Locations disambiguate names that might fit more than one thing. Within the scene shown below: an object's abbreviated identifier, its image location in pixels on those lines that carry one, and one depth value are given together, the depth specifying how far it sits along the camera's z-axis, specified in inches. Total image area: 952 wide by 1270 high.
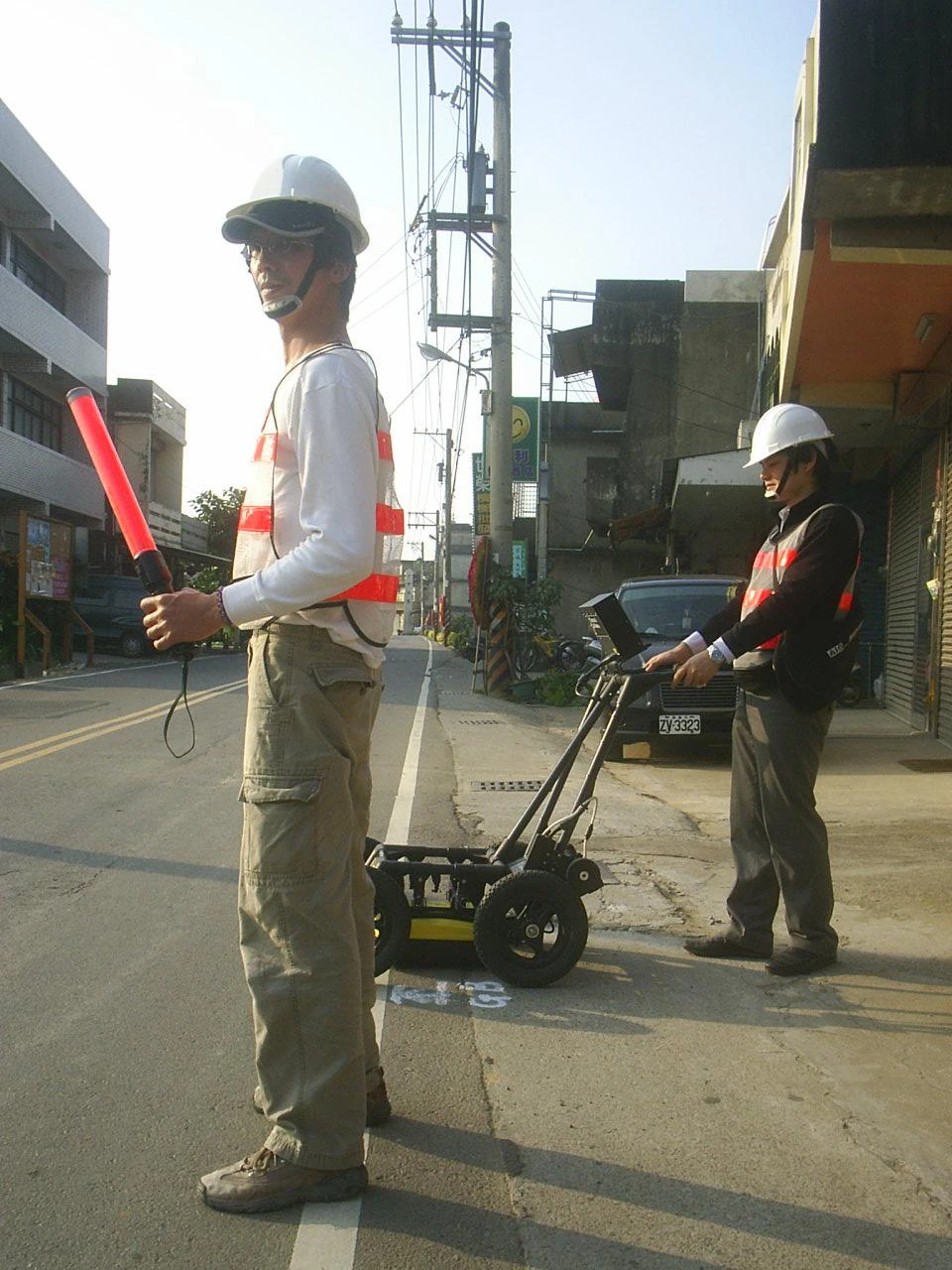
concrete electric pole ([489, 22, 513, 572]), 803.4
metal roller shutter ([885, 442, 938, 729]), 536.4
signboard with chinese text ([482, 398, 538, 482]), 1055.0
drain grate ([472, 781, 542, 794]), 366.6
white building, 1091.3
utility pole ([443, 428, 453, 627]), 2102.6
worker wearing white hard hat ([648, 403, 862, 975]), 175.2
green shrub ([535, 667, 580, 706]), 763.4
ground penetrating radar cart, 167.6
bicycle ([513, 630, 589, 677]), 826.2
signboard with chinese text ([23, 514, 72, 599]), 882.8
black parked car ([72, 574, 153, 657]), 1173.7
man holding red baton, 103.0
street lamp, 954.1
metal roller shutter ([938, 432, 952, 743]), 475.5
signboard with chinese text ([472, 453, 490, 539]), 932.0
